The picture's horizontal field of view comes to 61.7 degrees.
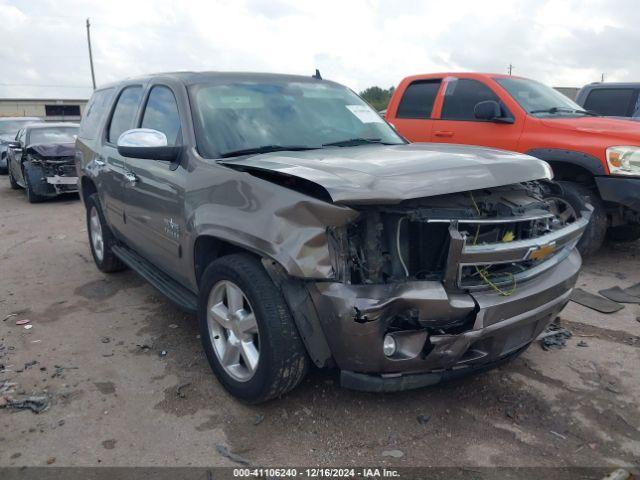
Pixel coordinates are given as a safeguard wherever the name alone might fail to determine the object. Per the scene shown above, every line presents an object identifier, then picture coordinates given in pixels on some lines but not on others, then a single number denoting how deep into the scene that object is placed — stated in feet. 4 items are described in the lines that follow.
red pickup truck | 16.34
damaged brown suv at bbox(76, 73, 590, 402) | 7.98
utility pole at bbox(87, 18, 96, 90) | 117.91
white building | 136.72
